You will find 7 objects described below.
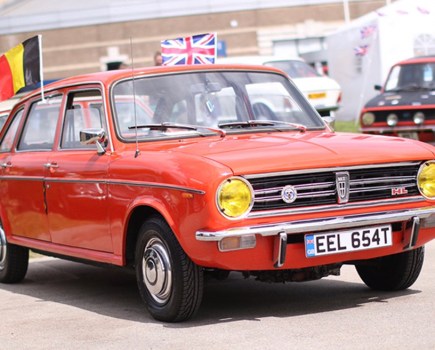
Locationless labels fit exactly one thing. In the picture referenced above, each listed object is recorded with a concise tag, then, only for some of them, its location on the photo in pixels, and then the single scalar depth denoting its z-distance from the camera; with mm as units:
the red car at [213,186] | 6441
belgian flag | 10328
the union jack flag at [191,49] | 14461
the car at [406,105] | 18500
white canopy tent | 27484
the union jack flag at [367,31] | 28578
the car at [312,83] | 25797
